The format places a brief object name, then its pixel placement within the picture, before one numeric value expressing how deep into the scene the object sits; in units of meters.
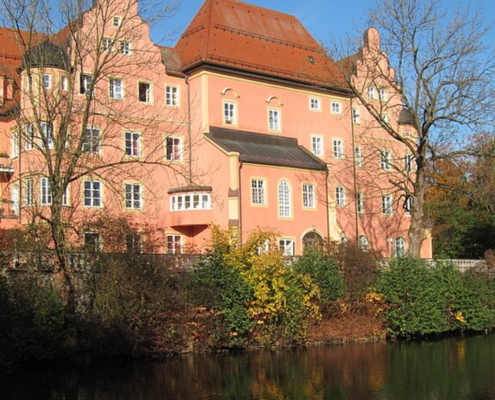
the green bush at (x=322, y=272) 25.62
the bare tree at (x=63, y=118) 20.42
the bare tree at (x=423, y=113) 29.12
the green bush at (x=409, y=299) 26.56
